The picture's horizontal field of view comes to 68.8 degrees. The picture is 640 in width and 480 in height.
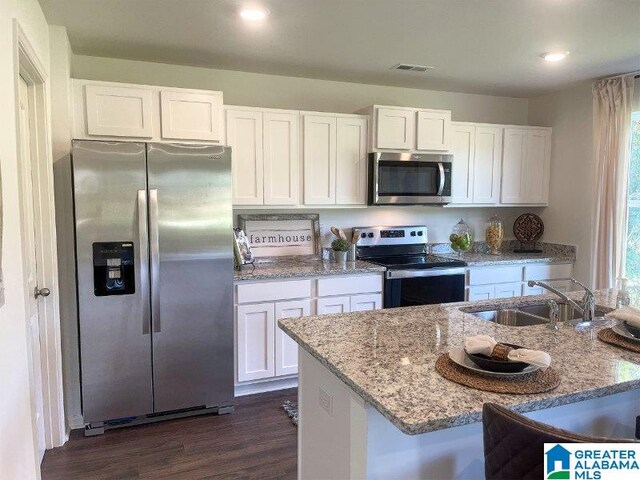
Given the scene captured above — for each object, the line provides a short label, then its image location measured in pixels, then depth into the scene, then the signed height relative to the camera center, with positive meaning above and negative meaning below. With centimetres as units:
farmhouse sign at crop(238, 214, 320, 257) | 381 -22
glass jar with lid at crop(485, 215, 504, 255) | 439 -27
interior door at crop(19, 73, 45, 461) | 229 -27
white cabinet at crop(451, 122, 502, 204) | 416 +40
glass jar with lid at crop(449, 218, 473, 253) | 424 -28
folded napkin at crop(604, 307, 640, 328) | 175 -41
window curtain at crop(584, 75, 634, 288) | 373 +29
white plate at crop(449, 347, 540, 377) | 139 -49
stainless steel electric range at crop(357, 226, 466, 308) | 364 -47
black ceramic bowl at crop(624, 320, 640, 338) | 180 -47
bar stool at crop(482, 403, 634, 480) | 98 -51
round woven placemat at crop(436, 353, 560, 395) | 133 -51
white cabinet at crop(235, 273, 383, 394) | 327 -75
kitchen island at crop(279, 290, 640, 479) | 128 -52
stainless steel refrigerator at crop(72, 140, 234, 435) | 272 -43
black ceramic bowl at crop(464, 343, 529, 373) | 139 -47
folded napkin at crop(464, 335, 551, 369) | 134 -43
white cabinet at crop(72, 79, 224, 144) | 289 +60
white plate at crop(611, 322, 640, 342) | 177 -48
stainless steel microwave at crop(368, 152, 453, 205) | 379 +24
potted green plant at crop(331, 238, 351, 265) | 383 -34
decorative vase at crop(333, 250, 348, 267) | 382 -41
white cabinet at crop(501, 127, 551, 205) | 435 +40
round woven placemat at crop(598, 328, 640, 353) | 172 -51
